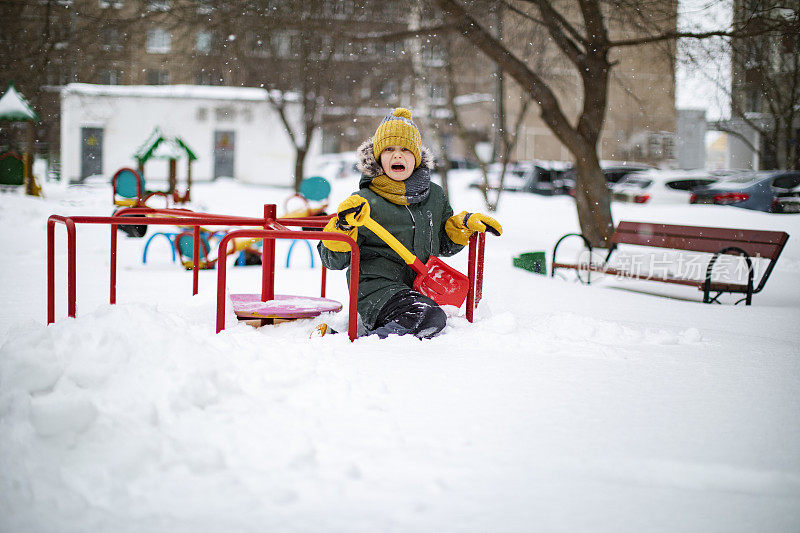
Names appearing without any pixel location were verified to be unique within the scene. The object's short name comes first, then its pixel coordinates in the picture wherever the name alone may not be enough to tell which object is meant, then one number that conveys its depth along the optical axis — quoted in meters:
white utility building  25.72
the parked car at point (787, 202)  10.01
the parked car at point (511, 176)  22.36
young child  4.07
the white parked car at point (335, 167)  23.41
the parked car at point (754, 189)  10.44
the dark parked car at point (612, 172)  21.66
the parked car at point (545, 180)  21.61
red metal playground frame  3.75
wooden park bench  6.62
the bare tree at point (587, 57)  9.63
